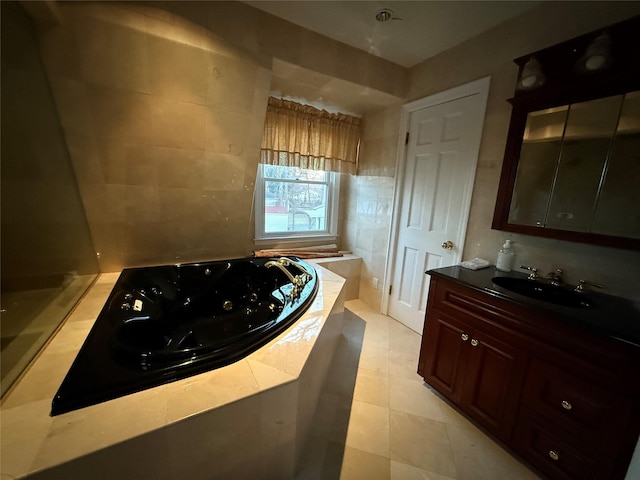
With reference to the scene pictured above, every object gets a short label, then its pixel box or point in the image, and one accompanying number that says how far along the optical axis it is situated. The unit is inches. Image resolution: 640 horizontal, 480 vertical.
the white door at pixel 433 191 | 72.7
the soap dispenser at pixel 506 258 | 62.3
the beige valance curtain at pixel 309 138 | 91.7
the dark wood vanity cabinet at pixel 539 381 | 36.0
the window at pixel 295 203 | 102.8
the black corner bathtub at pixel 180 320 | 34.2
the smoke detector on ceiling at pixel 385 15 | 61.6
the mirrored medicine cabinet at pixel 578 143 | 46.4
